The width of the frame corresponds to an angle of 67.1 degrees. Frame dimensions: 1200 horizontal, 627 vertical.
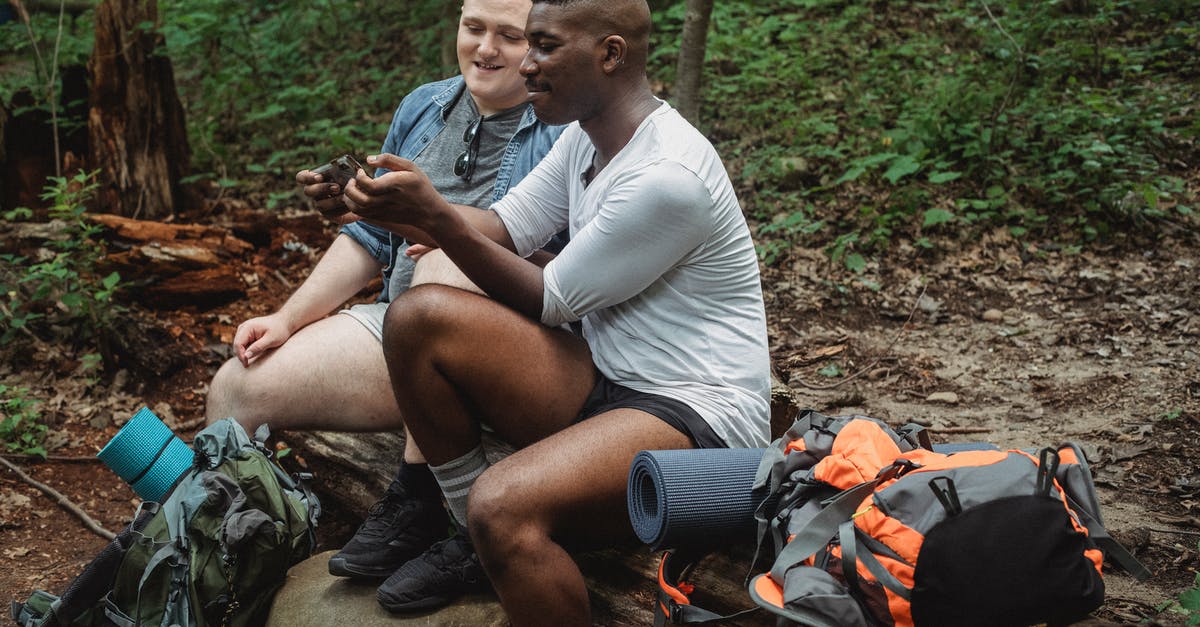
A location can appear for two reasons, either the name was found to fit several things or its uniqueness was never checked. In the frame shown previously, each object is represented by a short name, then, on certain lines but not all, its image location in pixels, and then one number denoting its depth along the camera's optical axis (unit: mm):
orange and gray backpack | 1673
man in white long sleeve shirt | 2164
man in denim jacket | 3023
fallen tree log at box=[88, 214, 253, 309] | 5023
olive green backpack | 2475
